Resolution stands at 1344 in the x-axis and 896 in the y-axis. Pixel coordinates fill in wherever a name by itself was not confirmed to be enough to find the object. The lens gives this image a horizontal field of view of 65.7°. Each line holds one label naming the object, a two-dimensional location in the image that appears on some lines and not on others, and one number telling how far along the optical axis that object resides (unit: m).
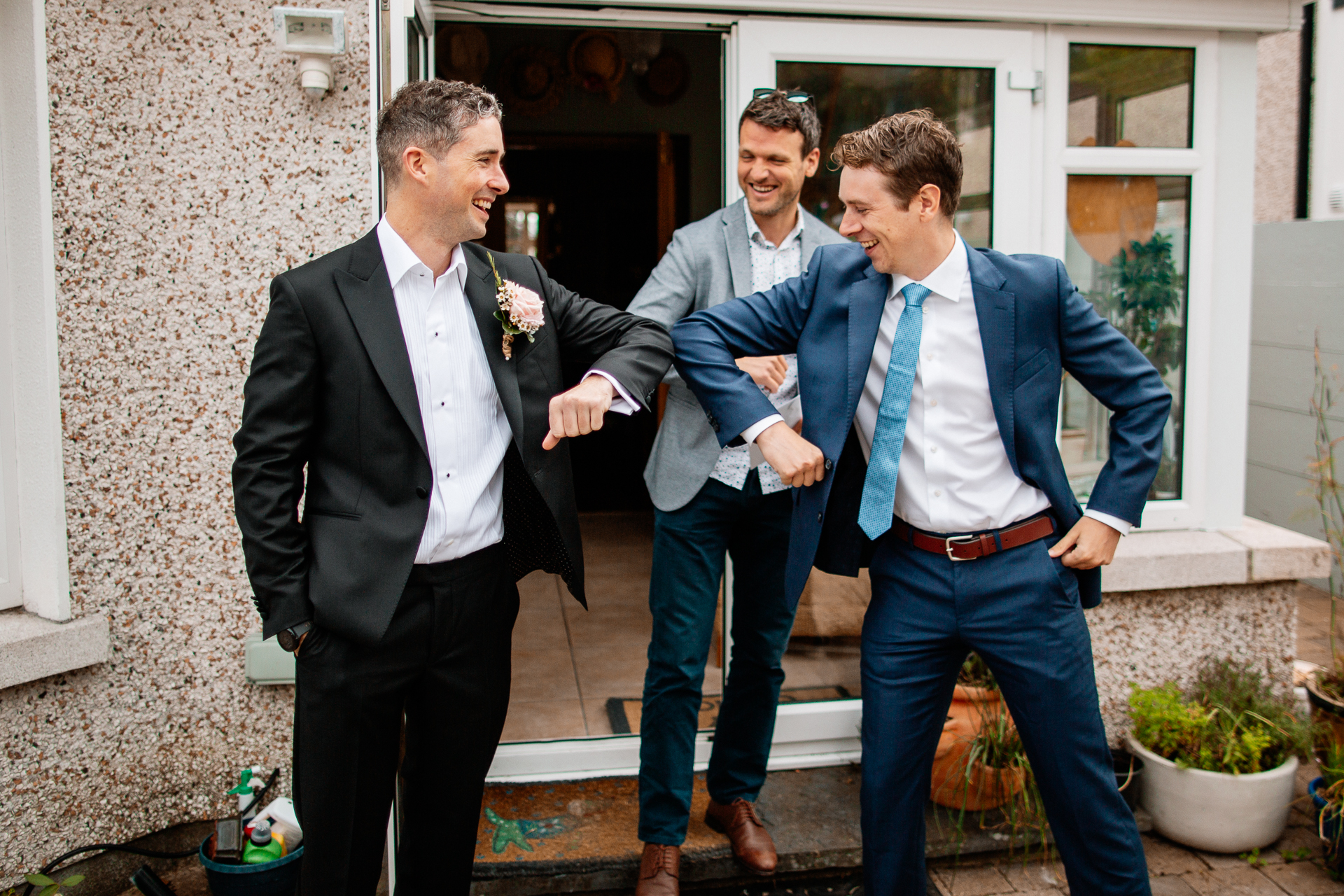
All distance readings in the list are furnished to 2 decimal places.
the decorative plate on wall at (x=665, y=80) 7.18
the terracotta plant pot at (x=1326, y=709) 3.59
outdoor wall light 2.82
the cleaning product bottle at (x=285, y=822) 2.88
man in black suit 2.03
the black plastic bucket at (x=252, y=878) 2.73
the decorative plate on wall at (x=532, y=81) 6.86
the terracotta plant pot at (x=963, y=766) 3.33
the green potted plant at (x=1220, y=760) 3.36
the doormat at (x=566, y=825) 3.11
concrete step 3.06
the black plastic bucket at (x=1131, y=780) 3.55
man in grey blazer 2.89
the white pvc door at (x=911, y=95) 3.43
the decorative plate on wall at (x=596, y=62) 6.75
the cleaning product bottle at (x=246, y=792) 2.90
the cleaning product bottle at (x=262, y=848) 2.79
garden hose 2.83
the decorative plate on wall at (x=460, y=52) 5.87
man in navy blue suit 2.26
